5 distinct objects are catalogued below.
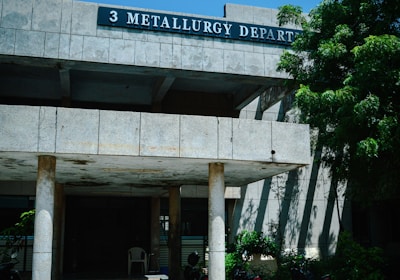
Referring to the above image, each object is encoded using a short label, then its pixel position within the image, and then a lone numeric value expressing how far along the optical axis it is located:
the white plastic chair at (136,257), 16.89
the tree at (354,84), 12.09
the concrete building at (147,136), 10.00
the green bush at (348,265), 13.15
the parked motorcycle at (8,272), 11.98
